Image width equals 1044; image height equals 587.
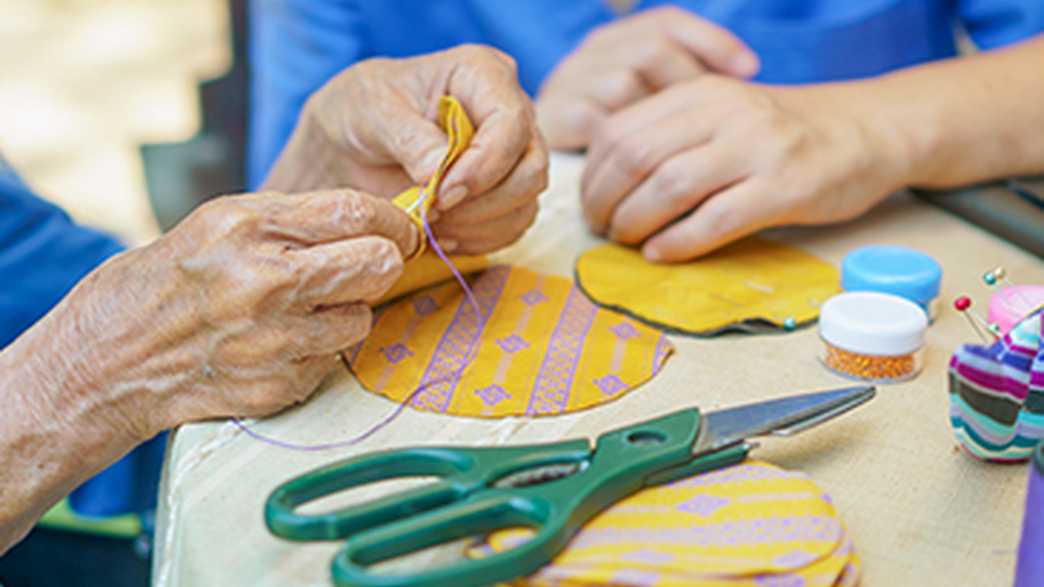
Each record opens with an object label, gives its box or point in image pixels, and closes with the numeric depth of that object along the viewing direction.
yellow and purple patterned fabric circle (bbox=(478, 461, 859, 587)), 0.46
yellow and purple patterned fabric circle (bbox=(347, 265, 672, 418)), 0.65
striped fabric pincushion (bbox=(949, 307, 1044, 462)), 0.52
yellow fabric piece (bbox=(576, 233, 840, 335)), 0.75
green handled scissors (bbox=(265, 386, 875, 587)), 0.45
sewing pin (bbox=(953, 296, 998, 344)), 0.63
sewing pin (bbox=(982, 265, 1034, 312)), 0.66
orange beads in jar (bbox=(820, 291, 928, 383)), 0.64
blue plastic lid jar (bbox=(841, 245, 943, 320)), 0.72
